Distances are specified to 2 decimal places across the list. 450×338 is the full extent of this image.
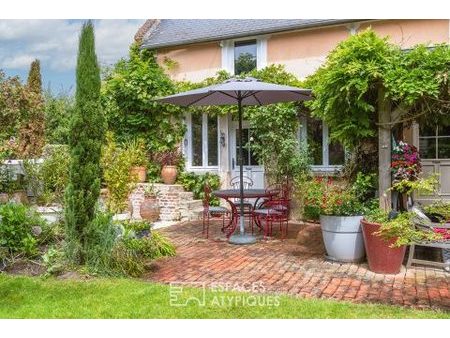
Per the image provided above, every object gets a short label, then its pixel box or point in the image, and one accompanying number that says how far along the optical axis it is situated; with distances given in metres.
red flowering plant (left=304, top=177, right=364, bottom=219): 6.87
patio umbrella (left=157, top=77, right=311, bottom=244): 7.84
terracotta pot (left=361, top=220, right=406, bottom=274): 6.23
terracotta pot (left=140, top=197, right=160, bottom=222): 11.67
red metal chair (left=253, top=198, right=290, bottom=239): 8.74
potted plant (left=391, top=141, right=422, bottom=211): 7.11
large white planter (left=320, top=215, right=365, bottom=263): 6.78
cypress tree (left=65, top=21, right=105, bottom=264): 6.51
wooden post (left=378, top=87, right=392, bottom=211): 7.05
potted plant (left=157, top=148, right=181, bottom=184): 12.91
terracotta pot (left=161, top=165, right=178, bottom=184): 12.91
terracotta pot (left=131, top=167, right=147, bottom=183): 12.90
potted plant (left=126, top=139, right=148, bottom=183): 12.56
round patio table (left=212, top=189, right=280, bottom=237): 8.75
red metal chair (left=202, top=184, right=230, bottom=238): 9.15
